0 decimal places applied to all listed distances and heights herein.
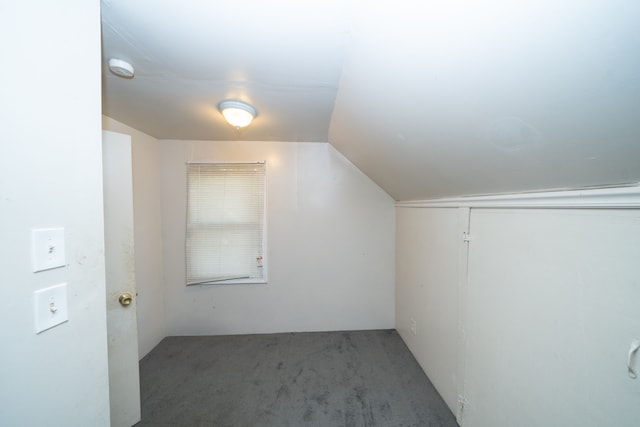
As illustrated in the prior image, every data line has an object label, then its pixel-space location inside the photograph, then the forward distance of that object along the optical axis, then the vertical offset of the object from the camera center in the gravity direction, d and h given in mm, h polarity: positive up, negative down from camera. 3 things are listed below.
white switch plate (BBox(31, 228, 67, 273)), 614 -132
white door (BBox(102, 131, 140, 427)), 1212 -436
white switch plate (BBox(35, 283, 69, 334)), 625 -317
